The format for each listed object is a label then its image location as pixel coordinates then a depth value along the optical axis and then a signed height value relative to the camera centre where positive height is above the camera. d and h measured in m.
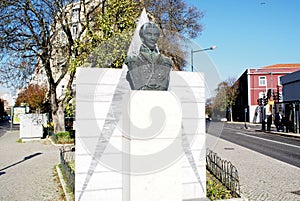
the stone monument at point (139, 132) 4.47 -0.36
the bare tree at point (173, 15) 21.25 +7.72
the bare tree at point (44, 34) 15.35 +4.47
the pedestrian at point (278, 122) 24.11 -0.86
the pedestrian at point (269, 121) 25.42 -0.83
